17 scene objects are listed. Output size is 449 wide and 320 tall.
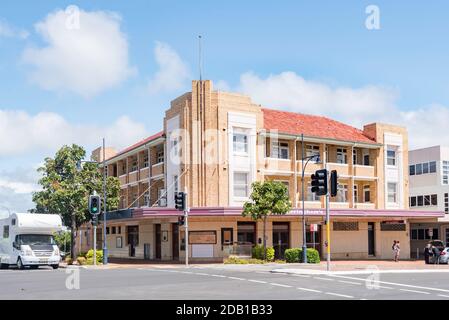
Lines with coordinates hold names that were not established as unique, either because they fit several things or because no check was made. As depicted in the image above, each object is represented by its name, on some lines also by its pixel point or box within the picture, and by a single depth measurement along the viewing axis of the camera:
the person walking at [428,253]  41.28
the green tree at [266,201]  40.06
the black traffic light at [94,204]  35.06
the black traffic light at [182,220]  37.81
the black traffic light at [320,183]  28.86
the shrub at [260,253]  41.06
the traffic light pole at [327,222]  29.88
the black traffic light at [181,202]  36.22
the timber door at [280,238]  46.97
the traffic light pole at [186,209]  36.43
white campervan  35.16
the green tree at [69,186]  46.19
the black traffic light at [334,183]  28.58
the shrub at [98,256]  40.91
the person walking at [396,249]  46.73
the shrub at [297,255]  40.12
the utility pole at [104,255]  39.60
